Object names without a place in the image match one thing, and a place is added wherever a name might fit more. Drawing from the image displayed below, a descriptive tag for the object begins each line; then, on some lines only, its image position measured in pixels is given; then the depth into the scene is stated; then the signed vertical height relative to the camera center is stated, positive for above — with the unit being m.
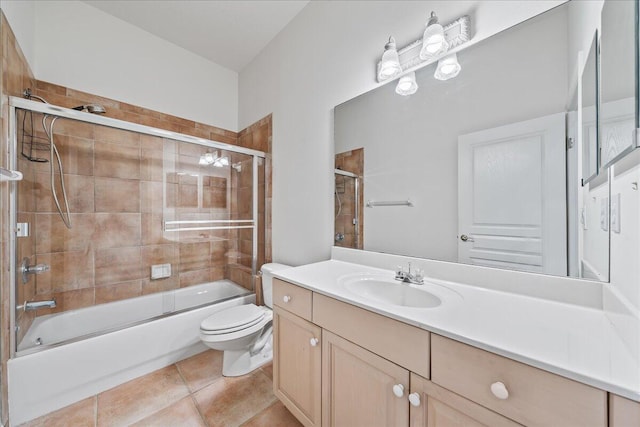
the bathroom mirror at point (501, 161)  0.85 +0.24
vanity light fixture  1.07 +0.82
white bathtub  1.29 -0.86
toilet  1.53 -0.81
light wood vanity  0.51 -0.47
